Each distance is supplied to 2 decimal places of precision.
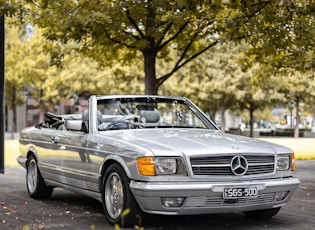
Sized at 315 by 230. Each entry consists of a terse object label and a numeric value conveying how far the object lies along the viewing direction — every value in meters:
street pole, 14.99
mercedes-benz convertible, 6.57
